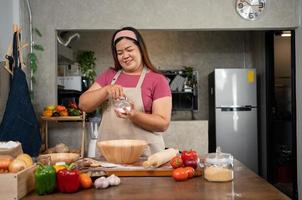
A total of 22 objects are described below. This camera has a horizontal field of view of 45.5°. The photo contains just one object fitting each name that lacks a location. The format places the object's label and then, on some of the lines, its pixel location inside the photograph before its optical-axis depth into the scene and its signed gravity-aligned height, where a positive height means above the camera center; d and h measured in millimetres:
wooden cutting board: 1357 -260
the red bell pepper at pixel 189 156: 1397 -211
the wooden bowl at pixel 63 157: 1502 -231
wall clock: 3750 +961
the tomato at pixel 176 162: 1387 -236
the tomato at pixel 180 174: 1267 -258
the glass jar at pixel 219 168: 1265 -238
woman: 1707 +36
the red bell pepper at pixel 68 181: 1136 -248
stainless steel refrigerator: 5047 -109
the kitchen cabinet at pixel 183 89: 5738 +204
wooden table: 1081 -283
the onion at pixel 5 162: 1160 -190
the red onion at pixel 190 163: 1392 -238
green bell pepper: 1122 -243
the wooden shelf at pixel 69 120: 3400 -175
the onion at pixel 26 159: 1222 -193
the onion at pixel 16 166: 1137 -201
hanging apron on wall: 2772 -92
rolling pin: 1410 -228
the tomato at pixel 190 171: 1300 -253
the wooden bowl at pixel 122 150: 1476 -199
